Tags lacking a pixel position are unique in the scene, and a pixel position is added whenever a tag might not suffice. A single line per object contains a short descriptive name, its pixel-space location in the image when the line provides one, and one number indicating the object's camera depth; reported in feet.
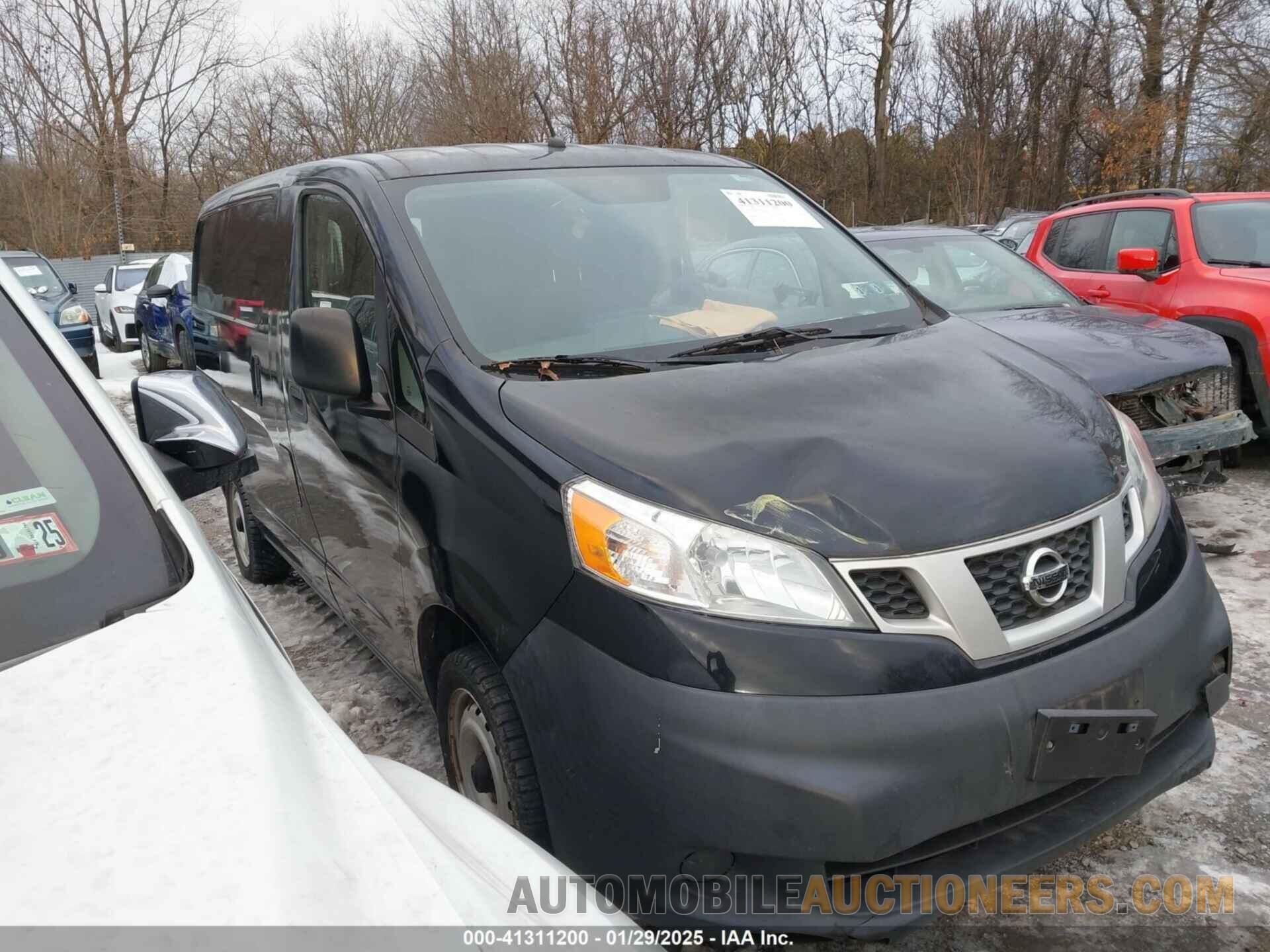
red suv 18.71
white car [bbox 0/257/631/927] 3.17
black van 5.62
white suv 53.42
